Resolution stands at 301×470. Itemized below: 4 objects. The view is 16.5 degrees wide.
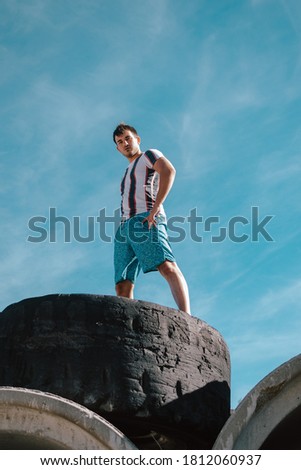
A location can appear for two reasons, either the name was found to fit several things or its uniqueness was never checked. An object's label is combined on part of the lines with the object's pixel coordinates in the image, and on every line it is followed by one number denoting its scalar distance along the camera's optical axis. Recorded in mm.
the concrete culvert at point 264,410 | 4867
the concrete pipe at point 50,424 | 4957
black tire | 5668
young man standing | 6645
